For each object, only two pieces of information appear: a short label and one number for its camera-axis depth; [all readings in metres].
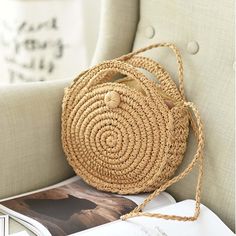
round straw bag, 1.00
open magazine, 0.87
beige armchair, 0.99
